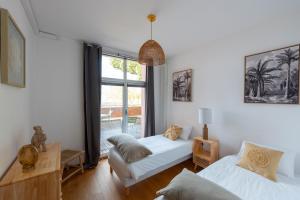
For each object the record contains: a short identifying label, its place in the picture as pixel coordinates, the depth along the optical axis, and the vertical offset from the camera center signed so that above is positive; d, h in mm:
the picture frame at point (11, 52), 1104 +441
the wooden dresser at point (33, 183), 1070 -695
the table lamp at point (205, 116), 2654 -328
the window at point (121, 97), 3324 +51
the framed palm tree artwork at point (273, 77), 1911 +345
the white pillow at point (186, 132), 3128 -772
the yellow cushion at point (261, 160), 1680 -799
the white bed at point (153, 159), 2023 -1016
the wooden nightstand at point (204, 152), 2545 -1083
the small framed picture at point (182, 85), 3367 +353
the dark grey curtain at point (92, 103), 2846 -83
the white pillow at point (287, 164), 1718 -825
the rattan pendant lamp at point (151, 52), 1884 +653
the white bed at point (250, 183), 1369 -955
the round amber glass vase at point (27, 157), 1225 -527
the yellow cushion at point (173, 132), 3105 -775
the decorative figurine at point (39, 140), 1638 -496
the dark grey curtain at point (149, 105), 3807 -165
